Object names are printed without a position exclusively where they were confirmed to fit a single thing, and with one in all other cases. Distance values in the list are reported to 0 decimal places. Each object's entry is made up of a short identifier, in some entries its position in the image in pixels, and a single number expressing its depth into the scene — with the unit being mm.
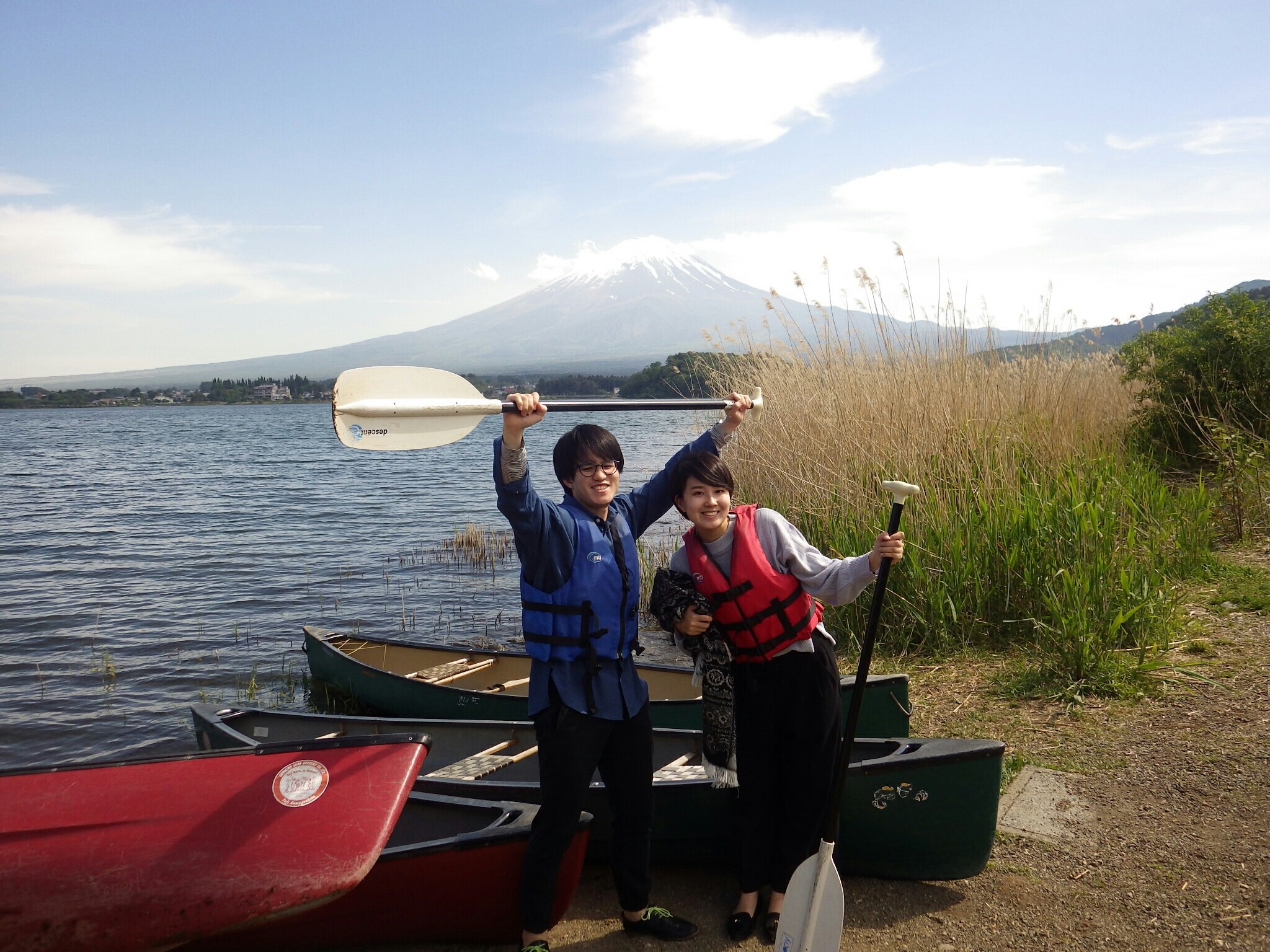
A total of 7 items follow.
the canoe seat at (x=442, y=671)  6172
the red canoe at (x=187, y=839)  2775
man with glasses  2688
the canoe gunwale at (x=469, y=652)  4250
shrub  8008
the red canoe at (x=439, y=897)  3062
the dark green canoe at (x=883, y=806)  3139
